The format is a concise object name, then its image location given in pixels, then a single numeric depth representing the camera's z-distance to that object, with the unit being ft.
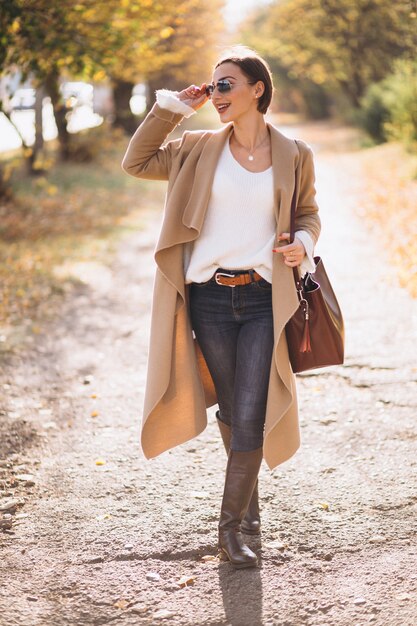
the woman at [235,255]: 22.31
